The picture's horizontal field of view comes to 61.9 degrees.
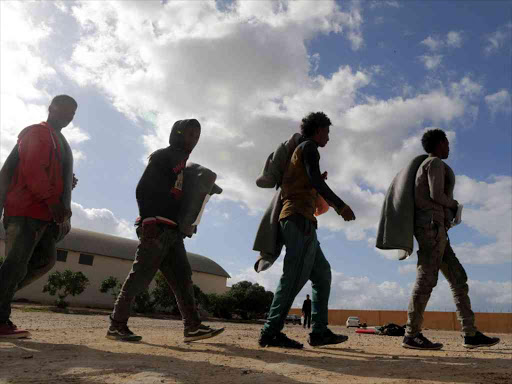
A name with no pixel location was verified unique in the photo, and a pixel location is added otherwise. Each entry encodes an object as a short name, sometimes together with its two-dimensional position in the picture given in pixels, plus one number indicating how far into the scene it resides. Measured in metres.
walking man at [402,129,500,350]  3.91
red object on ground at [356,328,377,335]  8.68
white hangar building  28.73
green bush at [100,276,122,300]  27.97
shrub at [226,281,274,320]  30.12
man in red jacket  3.62
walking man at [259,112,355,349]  3.58
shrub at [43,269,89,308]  23.64
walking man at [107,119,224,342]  3.74
